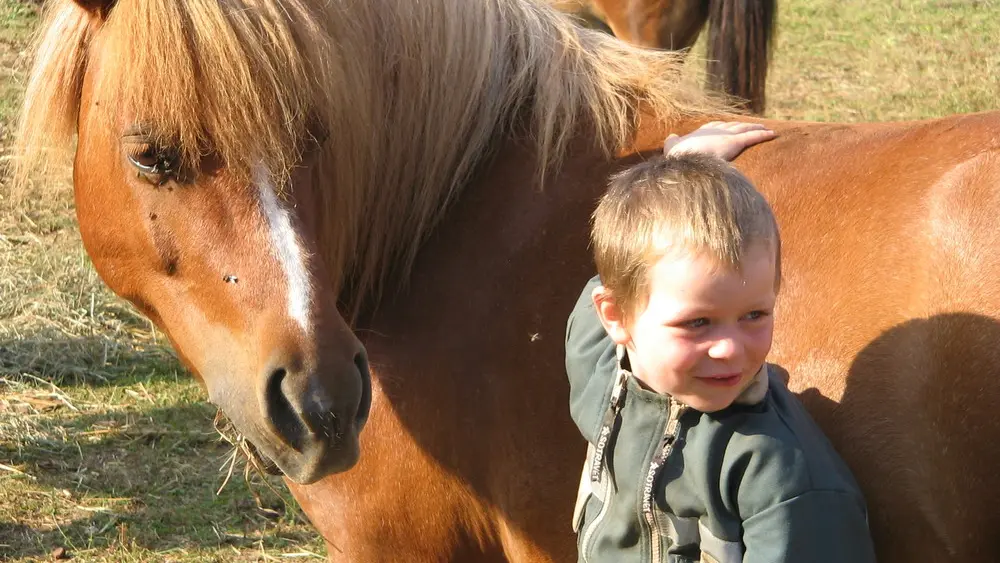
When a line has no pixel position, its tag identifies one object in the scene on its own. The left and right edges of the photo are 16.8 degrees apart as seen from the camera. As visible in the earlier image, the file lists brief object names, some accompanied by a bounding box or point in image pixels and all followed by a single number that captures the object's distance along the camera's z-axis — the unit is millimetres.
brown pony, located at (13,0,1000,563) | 2535
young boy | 2500
